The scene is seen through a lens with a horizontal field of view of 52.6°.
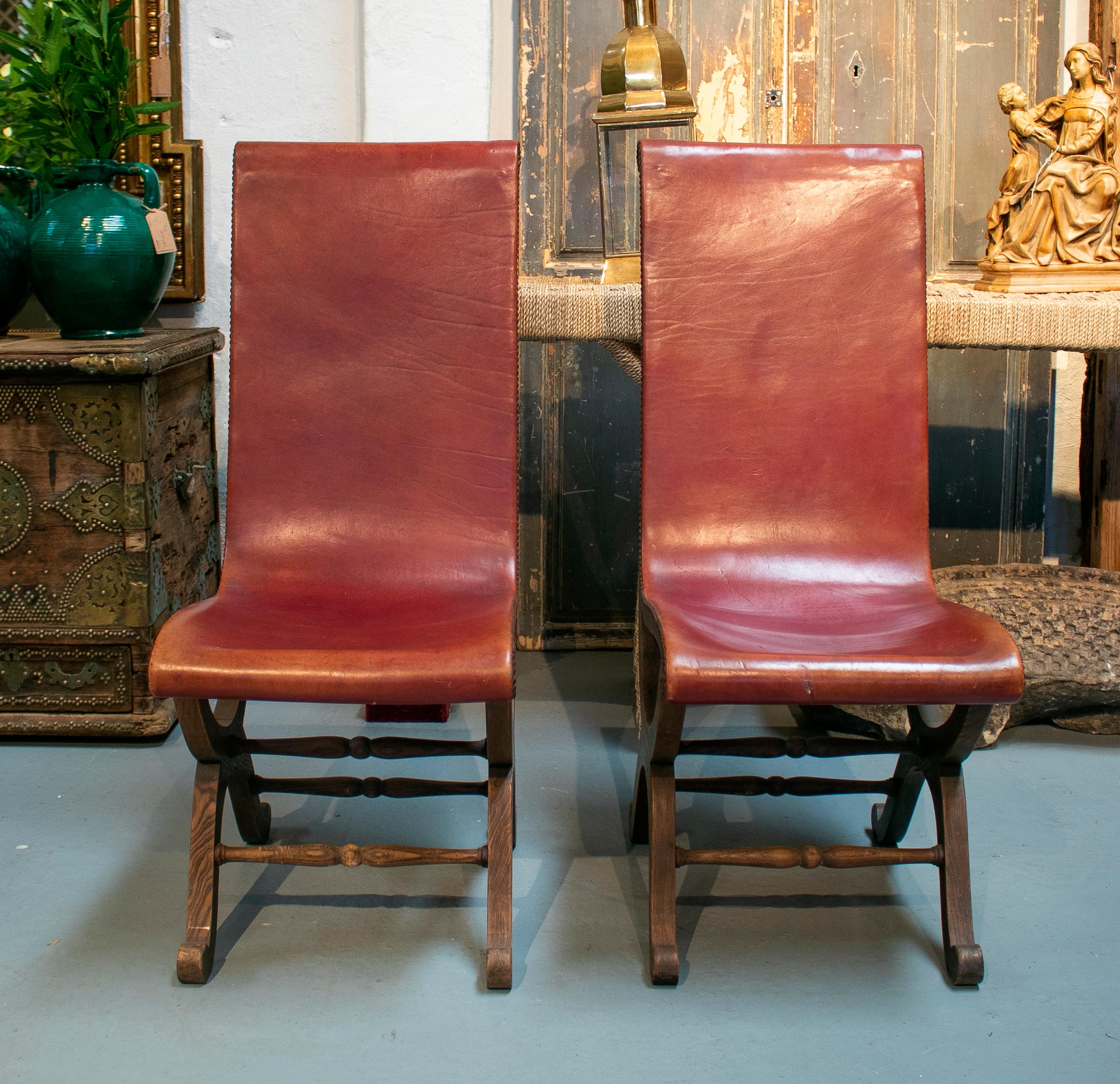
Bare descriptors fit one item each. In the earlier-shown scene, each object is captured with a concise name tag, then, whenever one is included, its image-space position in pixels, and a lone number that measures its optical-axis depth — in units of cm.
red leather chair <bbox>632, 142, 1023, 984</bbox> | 180
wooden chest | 222
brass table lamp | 217
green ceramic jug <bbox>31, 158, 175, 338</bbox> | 231
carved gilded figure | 231
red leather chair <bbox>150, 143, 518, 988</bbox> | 181
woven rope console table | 208
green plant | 226
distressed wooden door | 277
